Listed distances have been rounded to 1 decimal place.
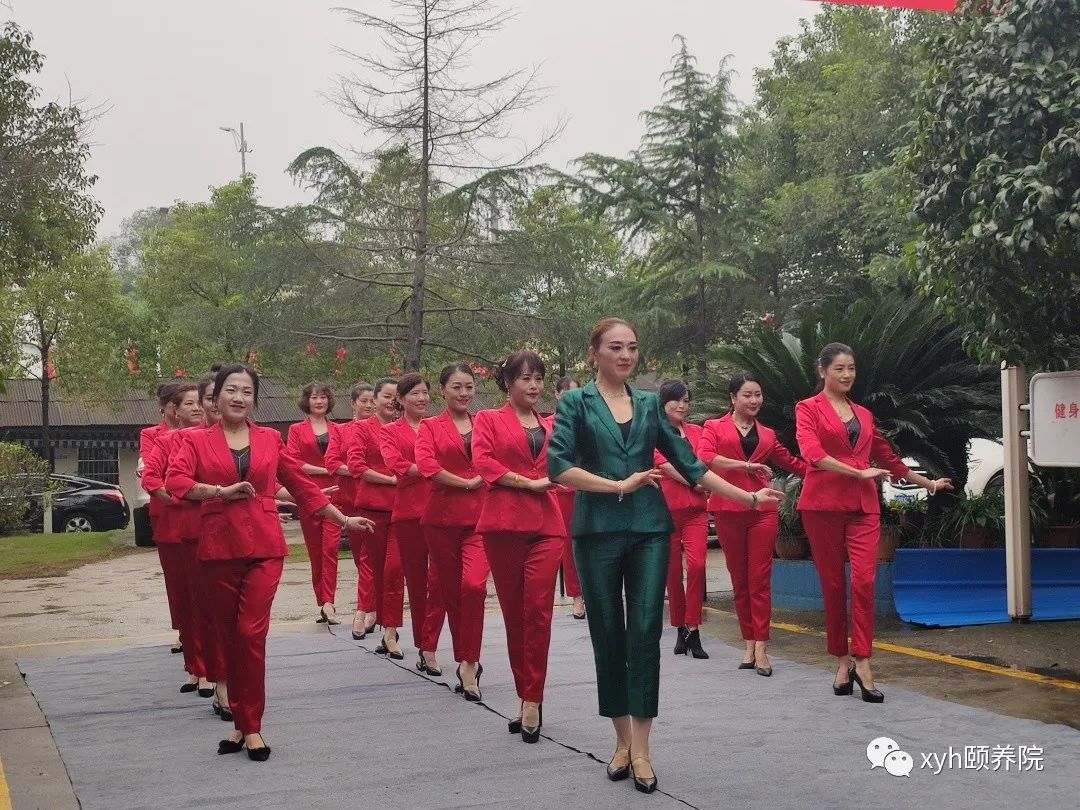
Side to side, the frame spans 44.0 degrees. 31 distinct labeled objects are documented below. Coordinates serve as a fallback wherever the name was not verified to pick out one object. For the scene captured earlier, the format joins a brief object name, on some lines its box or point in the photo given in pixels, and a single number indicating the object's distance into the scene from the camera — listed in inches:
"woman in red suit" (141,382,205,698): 314.8
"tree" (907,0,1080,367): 278.8
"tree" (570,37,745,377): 1025.5
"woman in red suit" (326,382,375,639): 401.4
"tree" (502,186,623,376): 896.9
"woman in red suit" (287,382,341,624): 436.5
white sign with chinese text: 351.6
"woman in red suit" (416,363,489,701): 305.6
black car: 1080.8
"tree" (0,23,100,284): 689.6
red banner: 376.0
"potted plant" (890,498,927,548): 437.1
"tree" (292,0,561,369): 868.0
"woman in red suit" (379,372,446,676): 333.7
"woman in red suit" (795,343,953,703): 288.5
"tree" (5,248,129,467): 1256.2
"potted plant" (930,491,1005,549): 416.8
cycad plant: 434.6
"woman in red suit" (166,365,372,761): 243.4
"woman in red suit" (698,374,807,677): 329.7
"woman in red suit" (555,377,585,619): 420.5
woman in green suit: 218.1
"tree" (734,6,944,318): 1040.8
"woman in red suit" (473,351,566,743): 253.6
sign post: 381.7
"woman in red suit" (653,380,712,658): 359.3
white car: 690.8
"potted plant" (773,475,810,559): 457.4
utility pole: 2459.8
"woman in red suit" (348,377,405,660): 369.4
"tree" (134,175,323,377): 892.0
